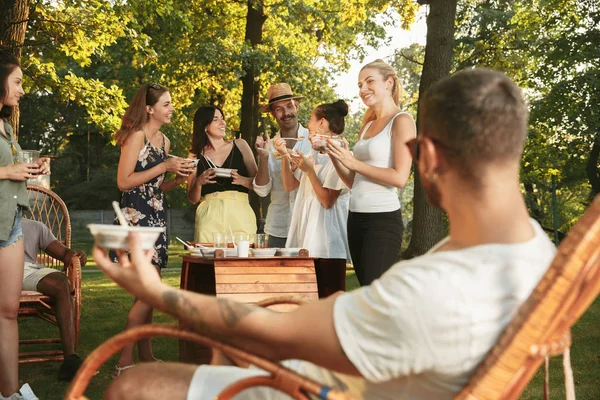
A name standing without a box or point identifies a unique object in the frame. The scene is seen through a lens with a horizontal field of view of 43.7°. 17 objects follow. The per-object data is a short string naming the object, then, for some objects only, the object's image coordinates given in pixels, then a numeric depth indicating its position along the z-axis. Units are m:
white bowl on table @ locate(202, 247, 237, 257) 4.85
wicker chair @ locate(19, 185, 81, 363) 5.30
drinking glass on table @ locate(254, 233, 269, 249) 5.23
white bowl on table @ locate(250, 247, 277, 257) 4.80
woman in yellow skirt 5.67
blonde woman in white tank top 4.20
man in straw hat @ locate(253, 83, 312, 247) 6.00
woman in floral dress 5.30
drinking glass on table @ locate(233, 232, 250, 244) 5.05
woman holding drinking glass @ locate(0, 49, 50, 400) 3.95
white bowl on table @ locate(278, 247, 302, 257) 4.86
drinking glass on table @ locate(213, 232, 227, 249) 5.12
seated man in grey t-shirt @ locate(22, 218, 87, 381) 5.21
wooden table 4.59
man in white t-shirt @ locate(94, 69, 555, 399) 1.54
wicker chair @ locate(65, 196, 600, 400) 1.48
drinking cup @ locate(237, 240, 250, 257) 4.80
